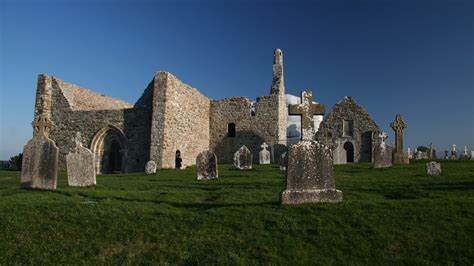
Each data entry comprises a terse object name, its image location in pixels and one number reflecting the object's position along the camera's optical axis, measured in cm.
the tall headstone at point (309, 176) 709
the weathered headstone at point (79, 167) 1072
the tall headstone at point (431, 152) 2836
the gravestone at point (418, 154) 2511
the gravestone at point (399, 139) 1708
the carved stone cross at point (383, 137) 1604
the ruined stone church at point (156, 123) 2130
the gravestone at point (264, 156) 2112
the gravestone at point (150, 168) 1607
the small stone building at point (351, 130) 2650
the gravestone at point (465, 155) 2624
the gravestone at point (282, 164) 1485
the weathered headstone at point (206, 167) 1232
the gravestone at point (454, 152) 2695
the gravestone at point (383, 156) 1466
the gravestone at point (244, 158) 1595
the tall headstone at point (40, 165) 958
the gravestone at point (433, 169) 1166
